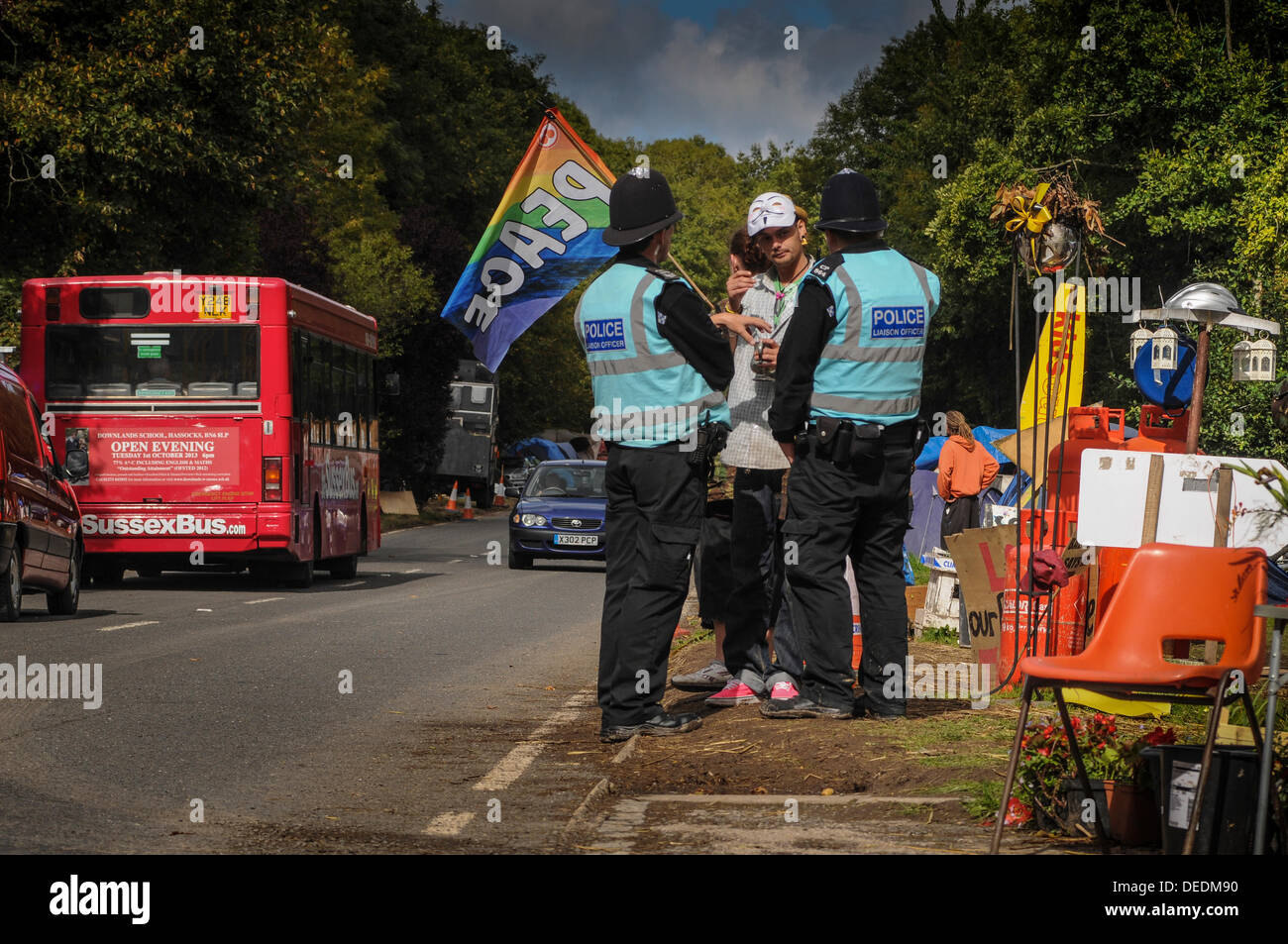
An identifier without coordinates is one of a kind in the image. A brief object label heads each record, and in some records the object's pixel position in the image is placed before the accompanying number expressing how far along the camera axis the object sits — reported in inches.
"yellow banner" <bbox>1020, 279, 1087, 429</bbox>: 592.7
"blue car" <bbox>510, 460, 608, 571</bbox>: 1050.7
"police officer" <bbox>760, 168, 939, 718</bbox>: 307.3
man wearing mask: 341.4
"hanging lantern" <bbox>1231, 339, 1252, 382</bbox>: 581.9
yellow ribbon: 391.2
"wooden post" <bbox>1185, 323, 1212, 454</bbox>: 364.5
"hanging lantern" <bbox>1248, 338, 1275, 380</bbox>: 575.4
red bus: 786.2
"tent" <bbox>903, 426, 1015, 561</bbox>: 959.0
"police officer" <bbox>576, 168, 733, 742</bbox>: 305.9
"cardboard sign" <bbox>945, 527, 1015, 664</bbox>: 394.6
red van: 592.1
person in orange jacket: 784.9
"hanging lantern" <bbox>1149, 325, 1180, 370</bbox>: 499.8
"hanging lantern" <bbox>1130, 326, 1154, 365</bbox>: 510.0
